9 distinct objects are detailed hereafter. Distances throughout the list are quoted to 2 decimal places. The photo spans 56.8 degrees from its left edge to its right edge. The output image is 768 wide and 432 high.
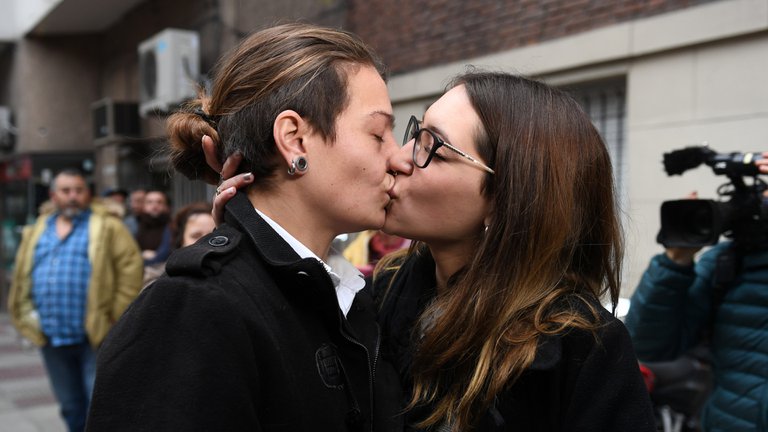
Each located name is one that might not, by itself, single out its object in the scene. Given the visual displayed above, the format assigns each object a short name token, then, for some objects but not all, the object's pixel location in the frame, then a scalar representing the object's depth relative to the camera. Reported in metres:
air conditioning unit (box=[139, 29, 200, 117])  9.50
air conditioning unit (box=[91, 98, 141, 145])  11.75
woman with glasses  1.53
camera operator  2.55
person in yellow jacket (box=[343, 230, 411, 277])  4.08
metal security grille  5.49
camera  2.57
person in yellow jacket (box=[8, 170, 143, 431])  5.06
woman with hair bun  1.16
